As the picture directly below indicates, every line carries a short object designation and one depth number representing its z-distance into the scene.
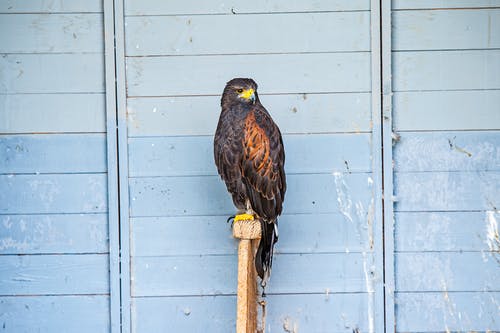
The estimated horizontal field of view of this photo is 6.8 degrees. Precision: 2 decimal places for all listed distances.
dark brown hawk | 12.82
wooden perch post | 12.67
